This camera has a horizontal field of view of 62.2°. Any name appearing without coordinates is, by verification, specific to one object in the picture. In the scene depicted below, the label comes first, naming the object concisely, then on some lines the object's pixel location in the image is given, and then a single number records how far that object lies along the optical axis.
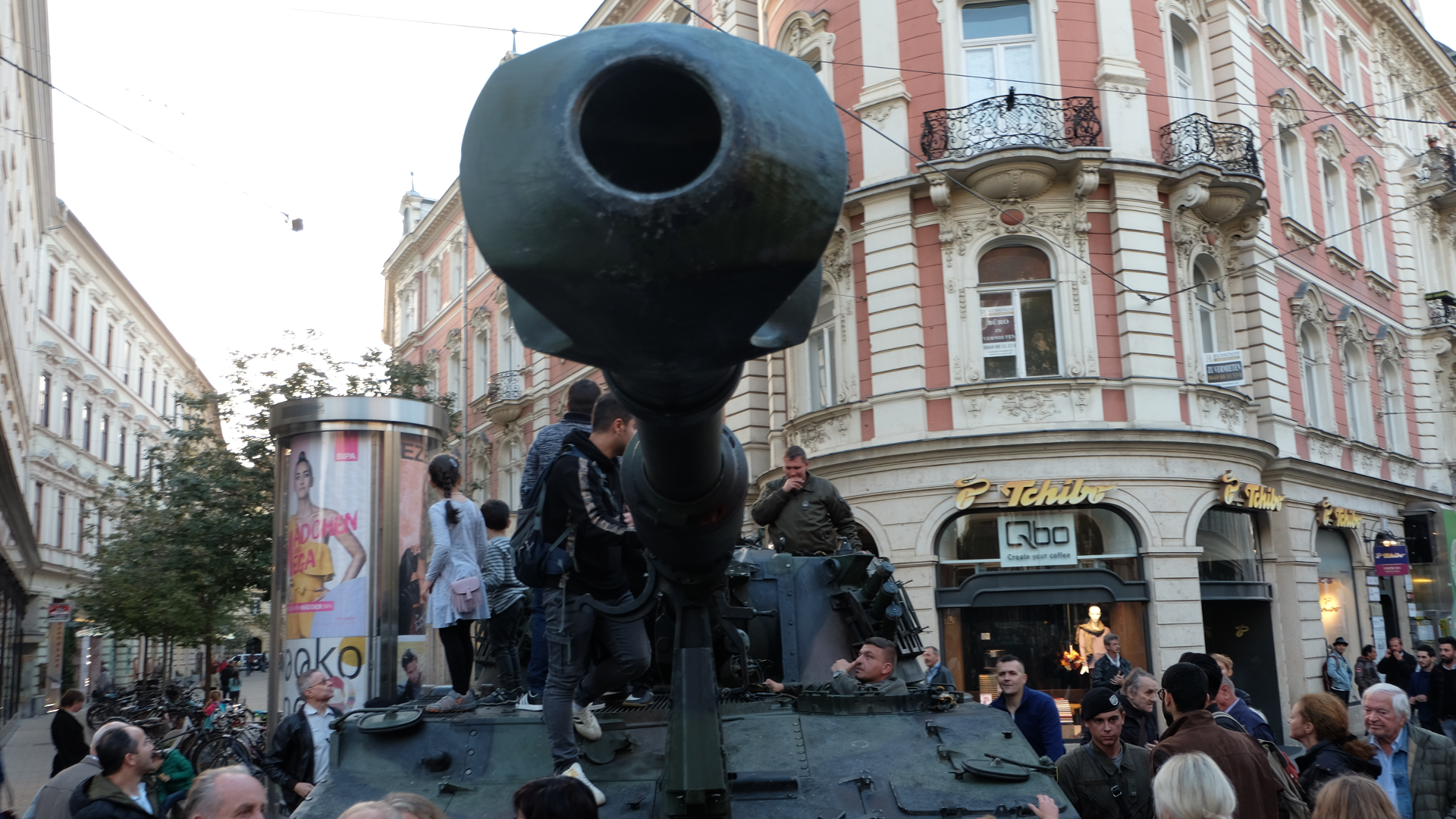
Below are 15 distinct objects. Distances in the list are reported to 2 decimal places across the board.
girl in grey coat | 7.10
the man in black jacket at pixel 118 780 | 5.22
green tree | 20.72
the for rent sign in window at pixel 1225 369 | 17.09
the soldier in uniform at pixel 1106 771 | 5.46
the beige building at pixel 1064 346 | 16.39
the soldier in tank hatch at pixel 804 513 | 7.04
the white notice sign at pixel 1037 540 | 16.53
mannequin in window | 16.22
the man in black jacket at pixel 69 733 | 10.73
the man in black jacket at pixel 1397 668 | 15.21
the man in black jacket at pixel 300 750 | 7.27
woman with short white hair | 3.71
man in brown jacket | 4.85
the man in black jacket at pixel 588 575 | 4.36
